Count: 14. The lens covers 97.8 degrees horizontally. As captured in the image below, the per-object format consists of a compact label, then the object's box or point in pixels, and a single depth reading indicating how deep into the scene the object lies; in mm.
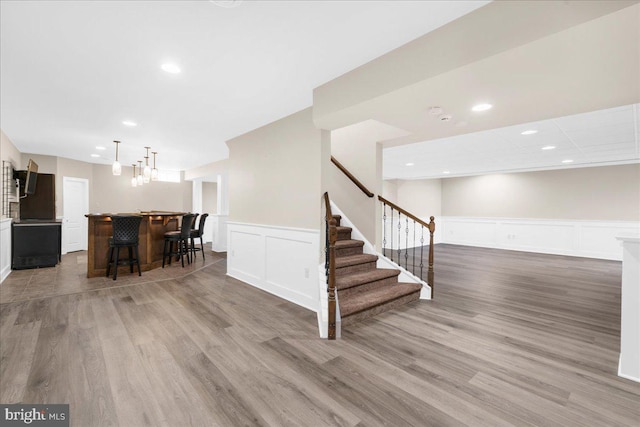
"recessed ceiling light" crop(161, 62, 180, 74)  2623
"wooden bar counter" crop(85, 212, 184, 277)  5051
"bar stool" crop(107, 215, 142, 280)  4844
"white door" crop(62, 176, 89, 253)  7551
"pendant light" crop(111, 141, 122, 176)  5223
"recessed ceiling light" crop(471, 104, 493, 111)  2703
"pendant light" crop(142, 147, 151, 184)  5509
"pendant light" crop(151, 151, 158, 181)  5789
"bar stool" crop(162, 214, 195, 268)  6031
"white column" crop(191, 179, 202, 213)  9906
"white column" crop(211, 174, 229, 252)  8188
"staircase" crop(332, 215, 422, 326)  3219
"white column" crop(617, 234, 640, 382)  2094
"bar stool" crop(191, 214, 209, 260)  6717
